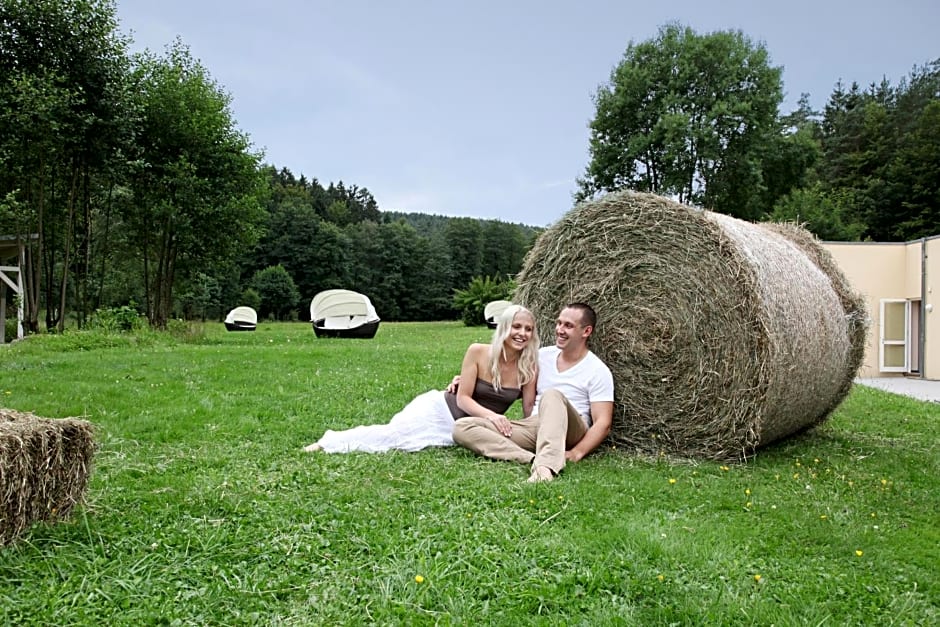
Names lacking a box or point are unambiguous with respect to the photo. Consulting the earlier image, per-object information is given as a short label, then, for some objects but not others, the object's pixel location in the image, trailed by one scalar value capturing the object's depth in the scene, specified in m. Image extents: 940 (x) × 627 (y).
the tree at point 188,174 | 18.92
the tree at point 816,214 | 26.27
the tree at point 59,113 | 14.46
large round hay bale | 5.04
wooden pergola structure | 15.92
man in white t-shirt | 4.58
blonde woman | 5.17
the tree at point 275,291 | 43.59
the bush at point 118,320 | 15.36
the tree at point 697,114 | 27.31
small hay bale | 2.88
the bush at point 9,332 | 18.81
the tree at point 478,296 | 31.00
